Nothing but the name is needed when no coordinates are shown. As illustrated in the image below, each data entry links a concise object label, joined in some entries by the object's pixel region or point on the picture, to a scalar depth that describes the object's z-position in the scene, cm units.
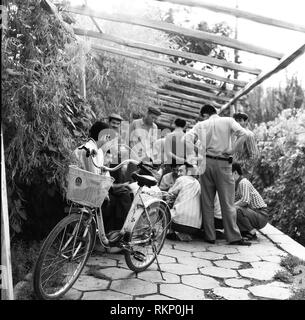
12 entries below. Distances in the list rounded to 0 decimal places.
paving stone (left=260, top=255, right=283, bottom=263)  524
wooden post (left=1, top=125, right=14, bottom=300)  268
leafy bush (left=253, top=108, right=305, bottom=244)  736
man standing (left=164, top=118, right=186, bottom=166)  758
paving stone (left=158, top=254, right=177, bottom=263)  507
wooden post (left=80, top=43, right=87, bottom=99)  613
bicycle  348
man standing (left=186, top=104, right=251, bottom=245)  598
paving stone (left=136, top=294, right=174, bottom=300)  378
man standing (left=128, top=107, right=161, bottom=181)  710
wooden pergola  517
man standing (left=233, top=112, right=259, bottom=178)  589
